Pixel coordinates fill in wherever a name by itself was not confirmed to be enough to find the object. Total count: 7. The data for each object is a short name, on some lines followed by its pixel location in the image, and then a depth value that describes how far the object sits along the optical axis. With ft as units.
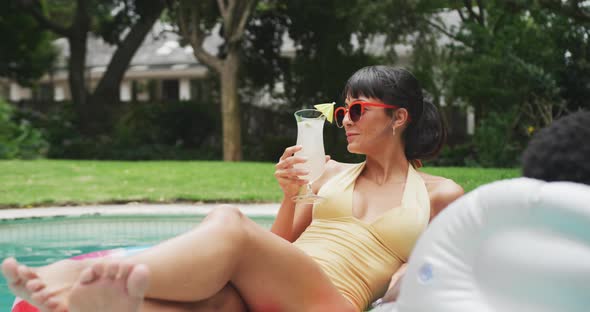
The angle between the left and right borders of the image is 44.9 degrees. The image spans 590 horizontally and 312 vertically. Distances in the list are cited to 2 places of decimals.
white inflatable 5.08
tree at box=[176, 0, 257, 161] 49.55
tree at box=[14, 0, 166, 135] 63.05
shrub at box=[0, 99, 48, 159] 48.60
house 94.58
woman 6.42
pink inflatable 8.92
